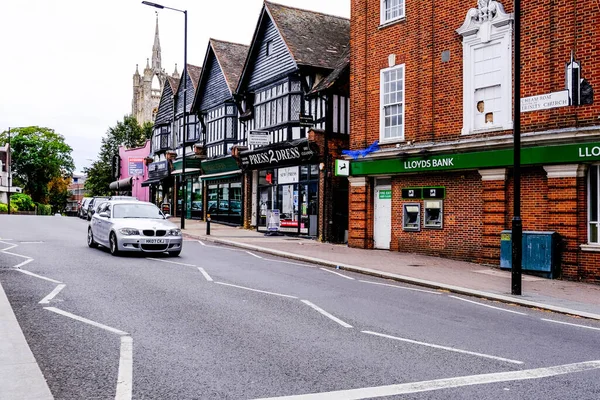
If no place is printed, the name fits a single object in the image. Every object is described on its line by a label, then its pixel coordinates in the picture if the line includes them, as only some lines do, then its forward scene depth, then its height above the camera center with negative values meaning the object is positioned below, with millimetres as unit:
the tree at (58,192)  93188 +2131
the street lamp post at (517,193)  11366 +288
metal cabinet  14289 -1112
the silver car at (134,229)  15523 -662
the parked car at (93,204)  35425 +80
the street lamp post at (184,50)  27750 +7721
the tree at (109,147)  66375 +6849
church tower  110875 +22706
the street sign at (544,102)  12047 +2253
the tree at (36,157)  82312 +6842
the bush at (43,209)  72212 -517
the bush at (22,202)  66812 +341
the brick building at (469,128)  14219 +2281
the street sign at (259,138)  26484 +3144
